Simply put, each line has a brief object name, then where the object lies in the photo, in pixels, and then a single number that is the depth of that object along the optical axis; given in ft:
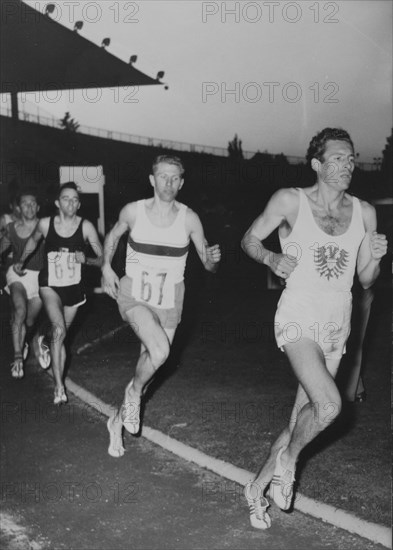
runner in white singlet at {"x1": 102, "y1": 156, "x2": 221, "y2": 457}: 17.51
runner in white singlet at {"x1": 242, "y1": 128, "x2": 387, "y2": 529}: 13.32
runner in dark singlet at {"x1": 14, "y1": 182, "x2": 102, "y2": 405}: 23.34
